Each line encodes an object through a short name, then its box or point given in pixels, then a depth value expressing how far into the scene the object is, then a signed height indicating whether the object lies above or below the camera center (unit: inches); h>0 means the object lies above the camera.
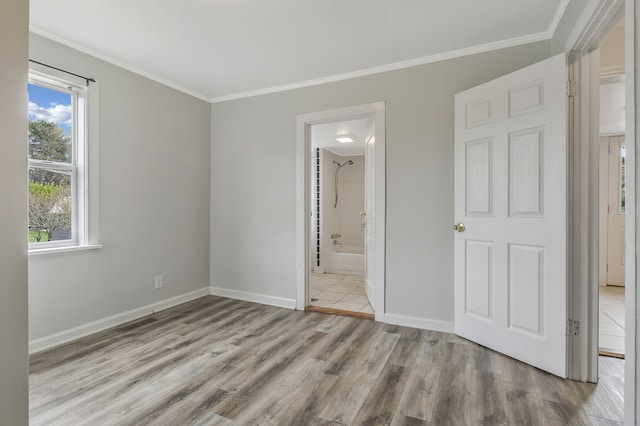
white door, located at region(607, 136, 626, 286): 177.9 +0.1
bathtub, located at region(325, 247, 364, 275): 209.0 -34.3
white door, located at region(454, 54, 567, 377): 79.7 -0.6
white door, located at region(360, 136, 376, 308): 136.5 -4.7
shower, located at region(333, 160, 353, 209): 256.2 +35.0
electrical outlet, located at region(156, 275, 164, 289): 130.2 -28.7
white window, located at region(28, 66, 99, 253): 95.7 +15.6
